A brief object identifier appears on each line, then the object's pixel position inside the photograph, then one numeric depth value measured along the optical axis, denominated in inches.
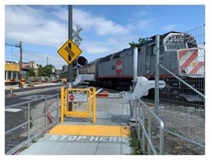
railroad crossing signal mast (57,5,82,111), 257.0
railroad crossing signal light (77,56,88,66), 313.9
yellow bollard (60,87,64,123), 214.8
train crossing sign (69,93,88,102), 221.6
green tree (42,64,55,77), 2593.5
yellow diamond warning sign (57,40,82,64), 257.0
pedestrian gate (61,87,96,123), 221.2
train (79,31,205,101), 178.5
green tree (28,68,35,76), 2274.2
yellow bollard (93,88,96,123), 214.7
